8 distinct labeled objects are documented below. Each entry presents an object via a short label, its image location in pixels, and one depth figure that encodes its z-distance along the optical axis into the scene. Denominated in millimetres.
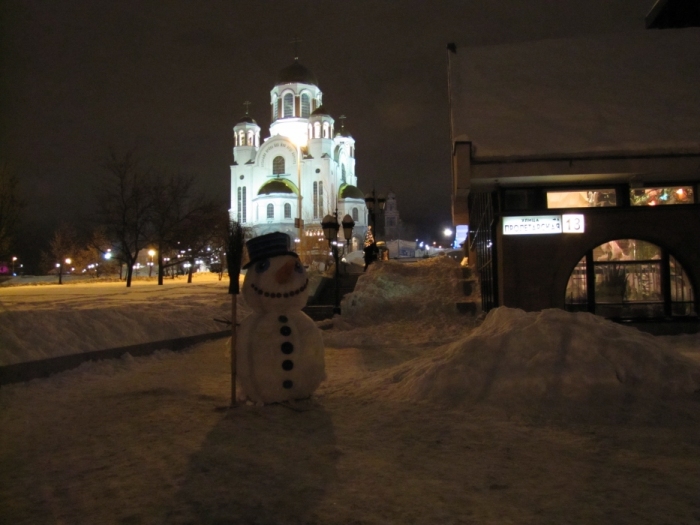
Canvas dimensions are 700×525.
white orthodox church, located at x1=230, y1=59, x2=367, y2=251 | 74750
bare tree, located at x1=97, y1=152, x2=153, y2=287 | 34406
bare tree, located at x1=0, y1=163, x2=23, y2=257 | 22797
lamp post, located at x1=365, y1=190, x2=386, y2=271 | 23697
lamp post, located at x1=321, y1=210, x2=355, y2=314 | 20328
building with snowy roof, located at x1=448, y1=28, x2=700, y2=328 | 13836
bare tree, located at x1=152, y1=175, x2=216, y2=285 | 35250
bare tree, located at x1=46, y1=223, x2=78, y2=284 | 61625
